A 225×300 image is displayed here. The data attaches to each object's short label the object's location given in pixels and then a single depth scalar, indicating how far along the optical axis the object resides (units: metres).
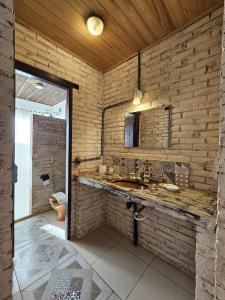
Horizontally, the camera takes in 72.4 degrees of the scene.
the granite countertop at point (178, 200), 1.17
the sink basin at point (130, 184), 2.04
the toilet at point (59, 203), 2.96
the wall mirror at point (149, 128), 2.01
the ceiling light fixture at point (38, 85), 3.06
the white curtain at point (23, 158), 3.11
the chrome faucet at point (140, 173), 2.26
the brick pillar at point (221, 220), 0.98
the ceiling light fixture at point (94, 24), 1.71
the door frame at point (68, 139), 2.29
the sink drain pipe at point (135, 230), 2.30
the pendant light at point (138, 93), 2.23
